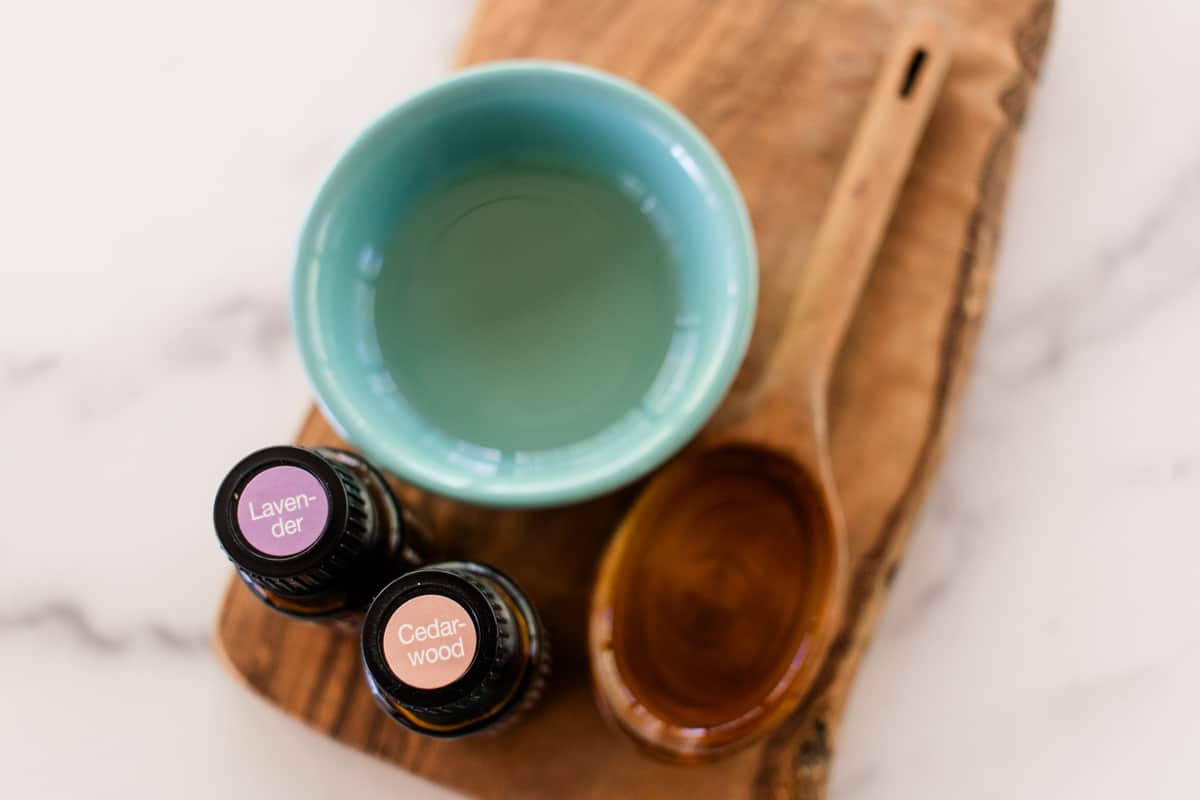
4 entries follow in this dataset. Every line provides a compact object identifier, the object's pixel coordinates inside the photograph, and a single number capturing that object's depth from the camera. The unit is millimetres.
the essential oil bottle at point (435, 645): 398
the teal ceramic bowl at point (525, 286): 455
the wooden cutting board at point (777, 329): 514
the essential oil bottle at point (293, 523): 404
